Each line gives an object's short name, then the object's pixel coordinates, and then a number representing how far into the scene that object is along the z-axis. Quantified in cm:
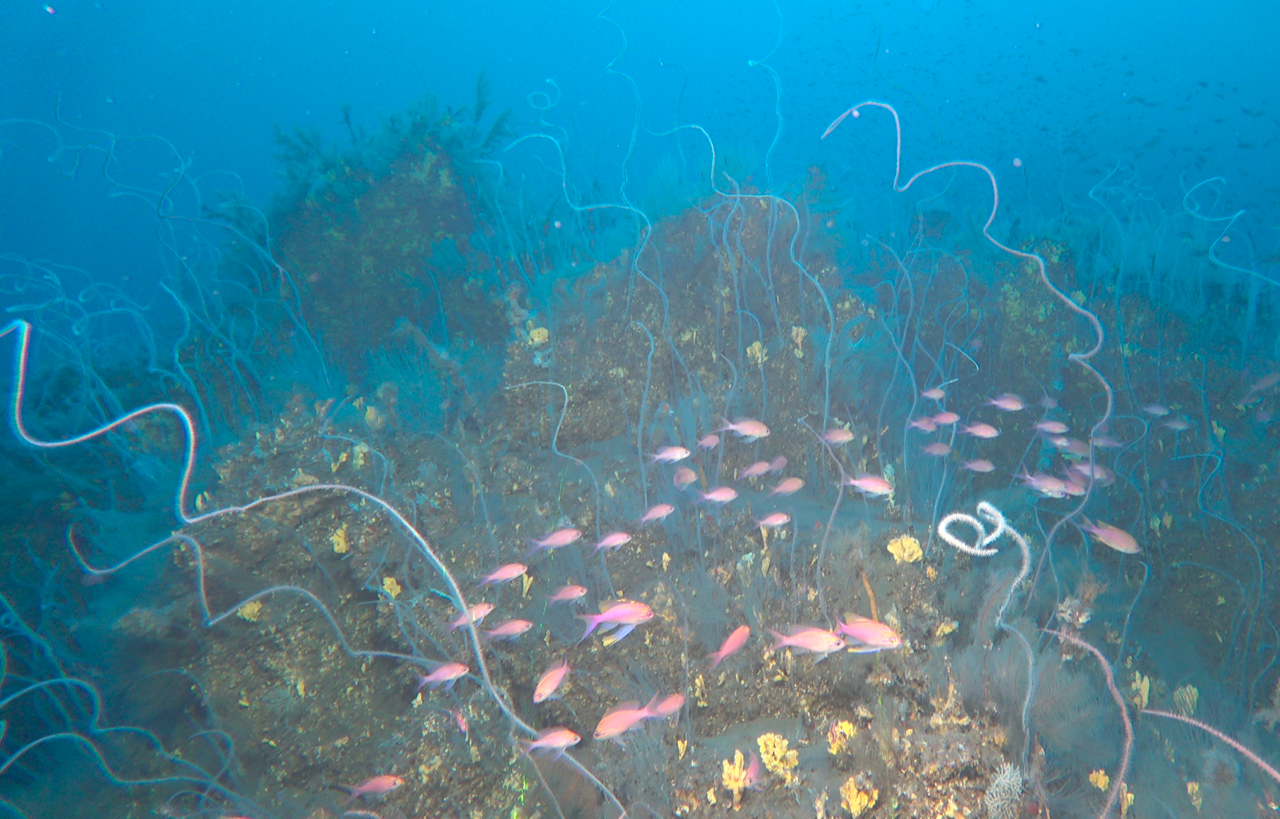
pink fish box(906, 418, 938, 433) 535
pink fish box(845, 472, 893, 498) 418
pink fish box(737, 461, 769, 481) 498
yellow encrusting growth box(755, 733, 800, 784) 301
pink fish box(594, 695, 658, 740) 277
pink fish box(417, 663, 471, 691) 321
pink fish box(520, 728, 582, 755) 271
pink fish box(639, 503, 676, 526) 422
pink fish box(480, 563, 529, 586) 359
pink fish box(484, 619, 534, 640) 354
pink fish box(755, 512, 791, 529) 431
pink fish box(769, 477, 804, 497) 495
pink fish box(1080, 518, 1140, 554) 417
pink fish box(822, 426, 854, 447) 501
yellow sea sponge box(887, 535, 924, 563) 402
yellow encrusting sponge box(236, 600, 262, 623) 460
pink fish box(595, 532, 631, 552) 388
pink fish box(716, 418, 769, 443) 477
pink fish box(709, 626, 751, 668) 323
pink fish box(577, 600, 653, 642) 318
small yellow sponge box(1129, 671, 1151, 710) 385
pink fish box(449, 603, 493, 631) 376
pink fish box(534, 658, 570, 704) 305
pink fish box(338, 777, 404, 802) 304
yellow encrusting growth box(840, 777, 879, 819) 266
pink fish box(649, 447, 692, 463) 434
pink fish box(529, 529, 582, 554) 392
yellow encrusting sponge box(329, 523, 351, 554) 500
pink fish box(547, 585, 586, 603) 372
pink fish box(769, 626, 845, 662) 276
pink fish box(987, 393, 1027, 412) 567
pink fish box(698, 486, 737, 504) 441
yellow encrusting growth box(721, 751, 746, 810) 296
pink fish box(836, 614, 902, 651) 265
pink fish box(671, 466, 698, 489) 466
